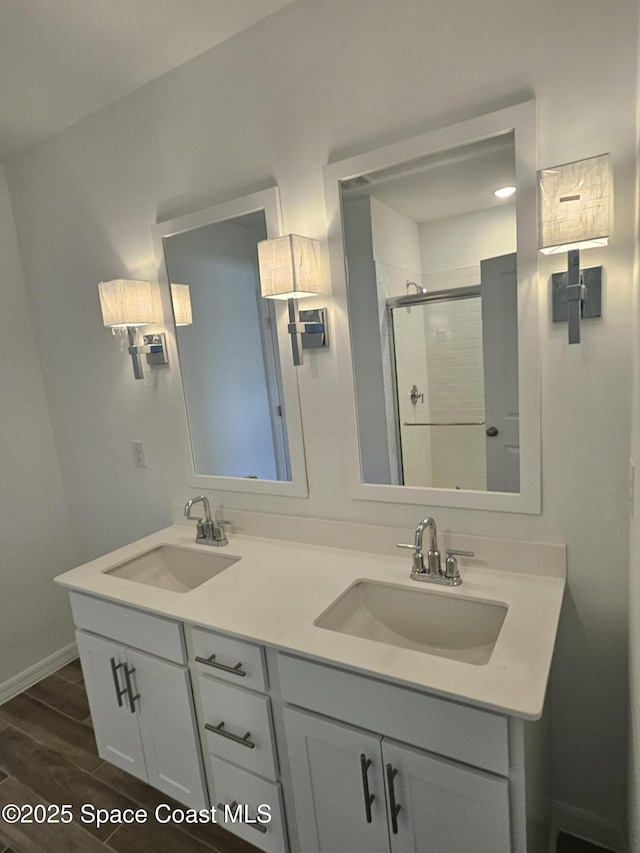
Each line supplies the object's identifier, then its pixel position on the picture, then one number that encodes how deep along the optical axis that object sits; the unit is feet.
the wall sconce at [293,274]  4.89
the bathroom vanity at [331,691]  3.34
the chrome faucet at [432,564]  4.54
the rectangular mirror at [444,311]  4.29
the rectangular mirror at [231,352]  5.74
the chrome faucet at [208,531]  6.22
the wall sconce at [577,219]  3.60
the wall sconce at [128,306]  6.27
